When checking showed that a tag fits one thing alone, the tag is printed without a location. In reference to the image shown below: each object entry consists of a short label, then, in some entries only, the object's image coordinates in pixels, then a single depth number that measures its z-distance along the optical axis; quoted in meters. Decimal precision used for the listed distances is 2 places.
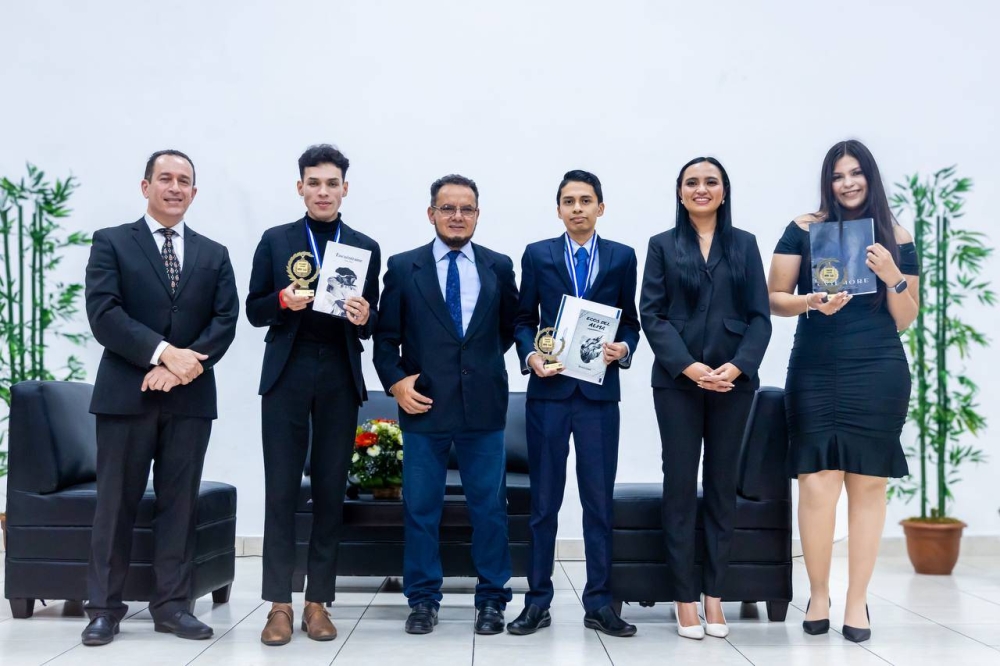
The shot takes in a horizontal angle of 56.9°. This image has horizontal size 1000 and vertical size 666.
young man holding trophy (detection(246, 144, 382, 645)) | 3.28
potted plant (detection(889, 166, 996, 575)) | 5.18
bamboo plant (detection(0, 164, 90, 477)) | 5.15
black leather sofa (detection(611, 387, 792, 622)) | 3.65
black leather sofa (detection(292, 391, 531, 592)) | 4.11
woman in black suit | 3.30
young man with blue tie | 3.37
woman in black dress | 3.35
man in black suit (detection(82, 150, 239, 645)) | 3.27
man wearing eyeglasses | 3.39
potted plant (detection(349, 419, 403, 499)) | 4.16
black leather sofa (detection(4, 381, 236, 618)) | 3.66
